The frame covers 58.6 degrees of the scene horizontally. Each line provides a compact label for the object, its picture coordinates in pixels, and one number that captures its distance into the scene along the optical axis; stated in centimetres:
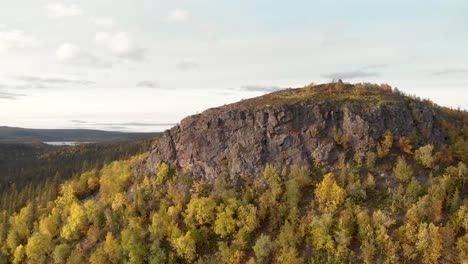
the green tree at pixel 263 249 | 7100
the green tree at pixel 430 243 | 6219
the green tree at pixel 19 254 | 9869
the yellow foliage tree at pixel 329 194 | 7488
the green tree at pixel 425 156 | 7844
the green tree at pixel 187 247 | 7662
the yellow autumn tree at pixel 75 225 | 9438
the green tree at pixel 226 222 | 7819
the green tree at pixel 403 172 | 7588
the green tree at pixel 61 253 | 8950
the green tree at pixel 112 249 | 8238
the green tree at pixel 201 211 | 8162
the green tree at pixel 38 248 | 9481
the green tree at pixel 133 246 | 7956
